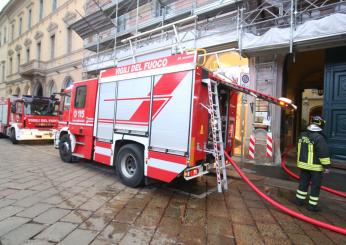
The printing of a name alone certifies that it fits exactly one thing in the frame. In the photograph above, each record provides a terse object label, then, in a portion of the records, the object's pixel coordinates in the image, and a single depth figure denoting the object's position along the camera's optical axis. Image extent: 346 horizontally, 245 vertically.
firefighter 4.57
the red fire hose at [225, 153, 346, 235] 3.74
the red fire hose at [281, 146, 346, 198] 5.62
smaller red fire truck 12.53
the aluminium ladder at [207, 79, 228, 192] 4.89
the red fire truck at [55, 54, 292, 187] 4.64
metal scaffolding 8.43
